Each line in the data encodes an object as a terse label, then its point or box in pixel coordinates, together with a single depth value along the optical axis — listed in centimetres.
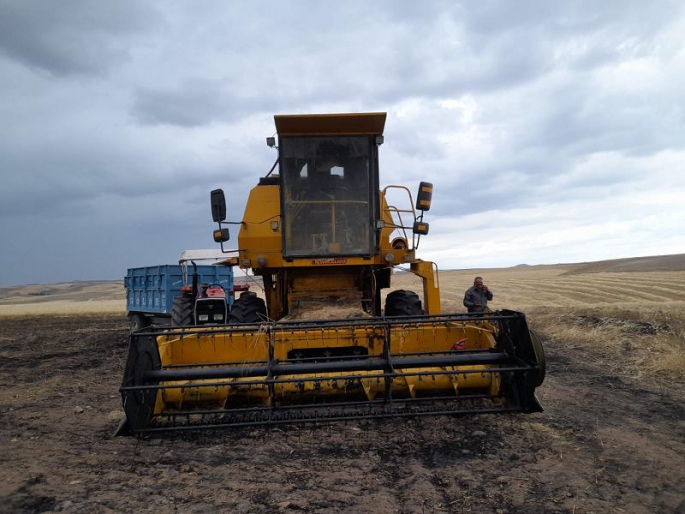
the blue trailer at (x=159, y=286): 1659
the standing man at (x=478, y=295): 1113
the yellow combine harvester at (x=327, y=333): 513
